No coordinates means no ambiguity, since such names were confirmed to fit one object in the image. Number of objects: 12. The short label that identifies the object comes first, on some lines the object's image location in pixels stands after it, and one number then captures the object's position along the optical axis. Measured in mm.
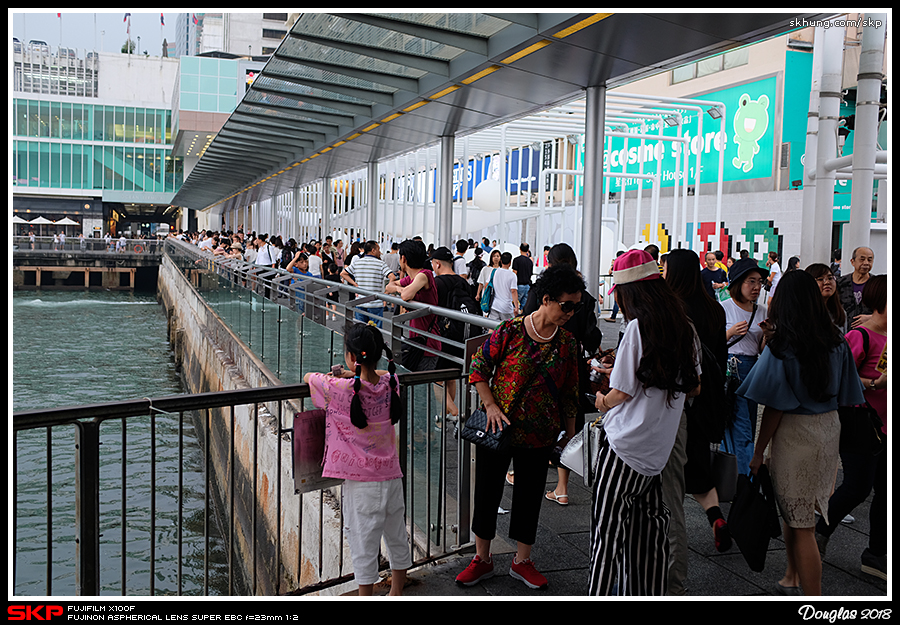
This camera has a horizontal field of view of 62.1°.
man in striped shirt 9930
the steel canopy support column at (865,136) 8266
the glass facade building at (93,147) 75062
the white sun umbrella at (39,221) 71388
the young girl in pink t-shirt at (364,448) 3799
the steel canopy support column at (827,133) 9992
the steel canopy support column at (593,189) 9203
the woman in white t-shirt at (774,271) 15238
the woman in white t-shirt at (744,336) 5480
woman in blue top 3803
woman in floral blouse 3732
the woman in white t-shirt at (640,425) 3285
